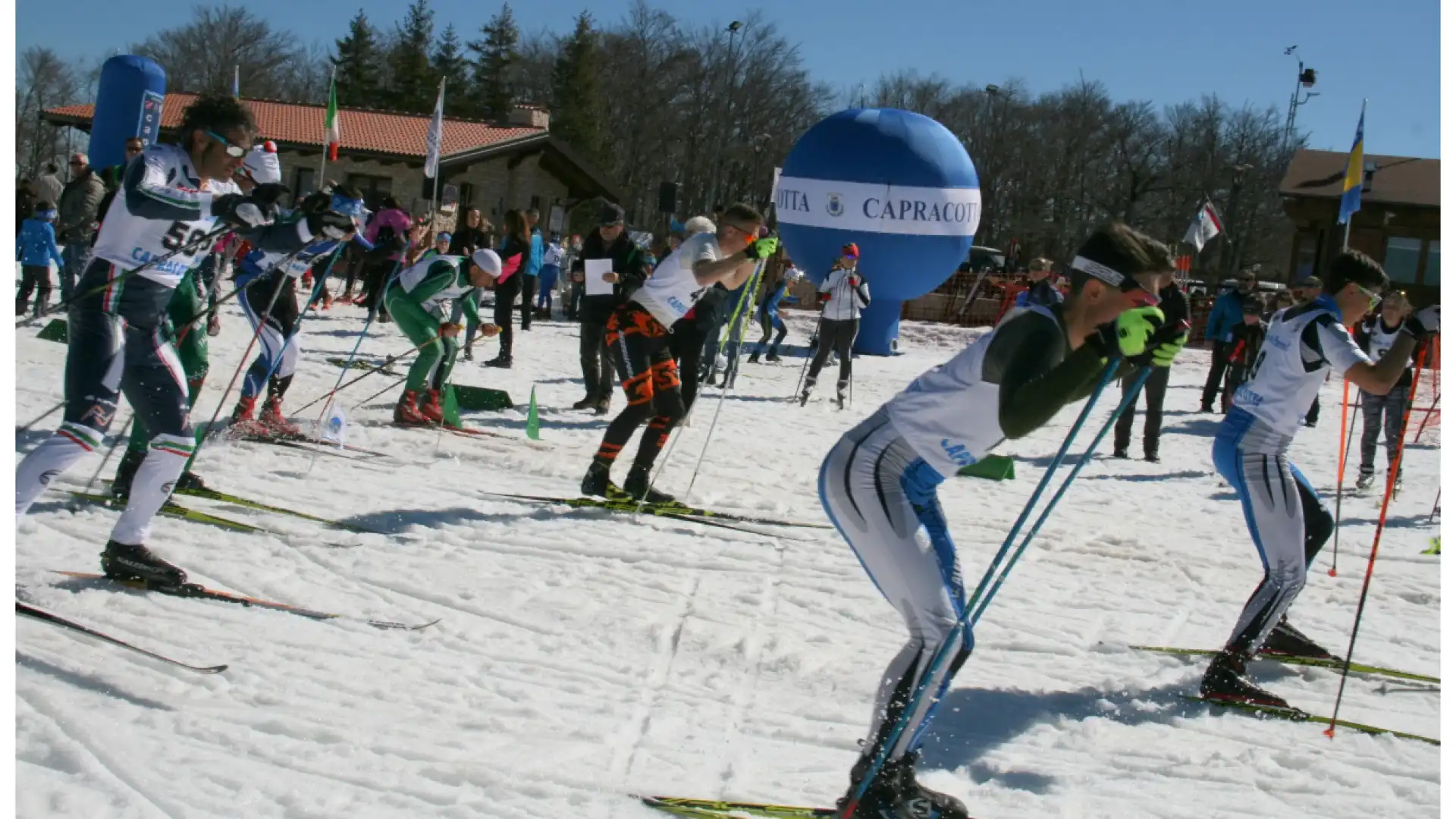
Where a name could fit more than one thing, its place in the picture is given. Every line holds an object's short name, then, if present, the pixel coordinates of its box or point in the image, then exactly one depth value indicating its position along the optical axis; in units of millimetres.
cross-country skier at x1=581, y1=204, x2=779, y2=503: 6551
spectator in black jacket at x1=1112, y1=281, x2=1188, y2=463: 10383
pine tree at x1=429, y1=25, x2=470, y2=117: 52625
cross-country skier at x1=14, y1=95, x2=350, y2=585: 4215
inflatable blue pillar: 11672
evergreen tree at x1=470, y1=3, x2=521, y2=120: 52844
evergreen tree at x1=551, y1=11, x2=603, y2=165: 48844
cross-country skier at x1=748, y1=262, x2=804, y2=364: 16000
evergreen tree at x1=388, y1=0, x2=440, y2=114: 52812
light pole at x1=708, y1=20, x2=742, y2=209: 43094
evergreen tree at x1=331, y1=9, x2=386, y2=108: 53594
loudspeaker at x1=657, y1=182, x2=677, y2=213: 23239
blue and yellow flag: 12070
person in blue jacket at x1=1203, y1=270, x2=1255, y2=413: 13656
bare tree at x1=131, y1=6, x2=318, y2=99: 46156
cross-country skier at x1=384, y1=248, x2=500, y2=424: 8570
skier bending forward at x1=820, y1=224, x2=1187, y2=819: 2930
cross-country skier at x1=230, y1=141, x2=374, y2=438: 7191
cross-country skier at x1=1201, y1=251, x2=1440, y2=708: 4383
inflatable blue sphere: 18438
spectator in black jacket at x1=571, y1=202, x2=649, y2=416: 10250
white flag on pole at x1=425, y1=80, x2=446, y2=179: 18367
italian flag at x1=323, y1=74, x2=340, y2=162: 16609
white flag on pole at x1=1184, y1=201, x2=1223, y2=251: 17594
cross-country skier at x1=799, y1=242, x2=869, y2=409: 12797
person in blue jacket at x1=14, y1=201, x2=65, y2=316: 12180
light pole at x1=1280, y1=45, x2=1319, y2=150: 29312
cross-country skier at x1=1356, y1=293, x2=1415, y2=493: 9305
